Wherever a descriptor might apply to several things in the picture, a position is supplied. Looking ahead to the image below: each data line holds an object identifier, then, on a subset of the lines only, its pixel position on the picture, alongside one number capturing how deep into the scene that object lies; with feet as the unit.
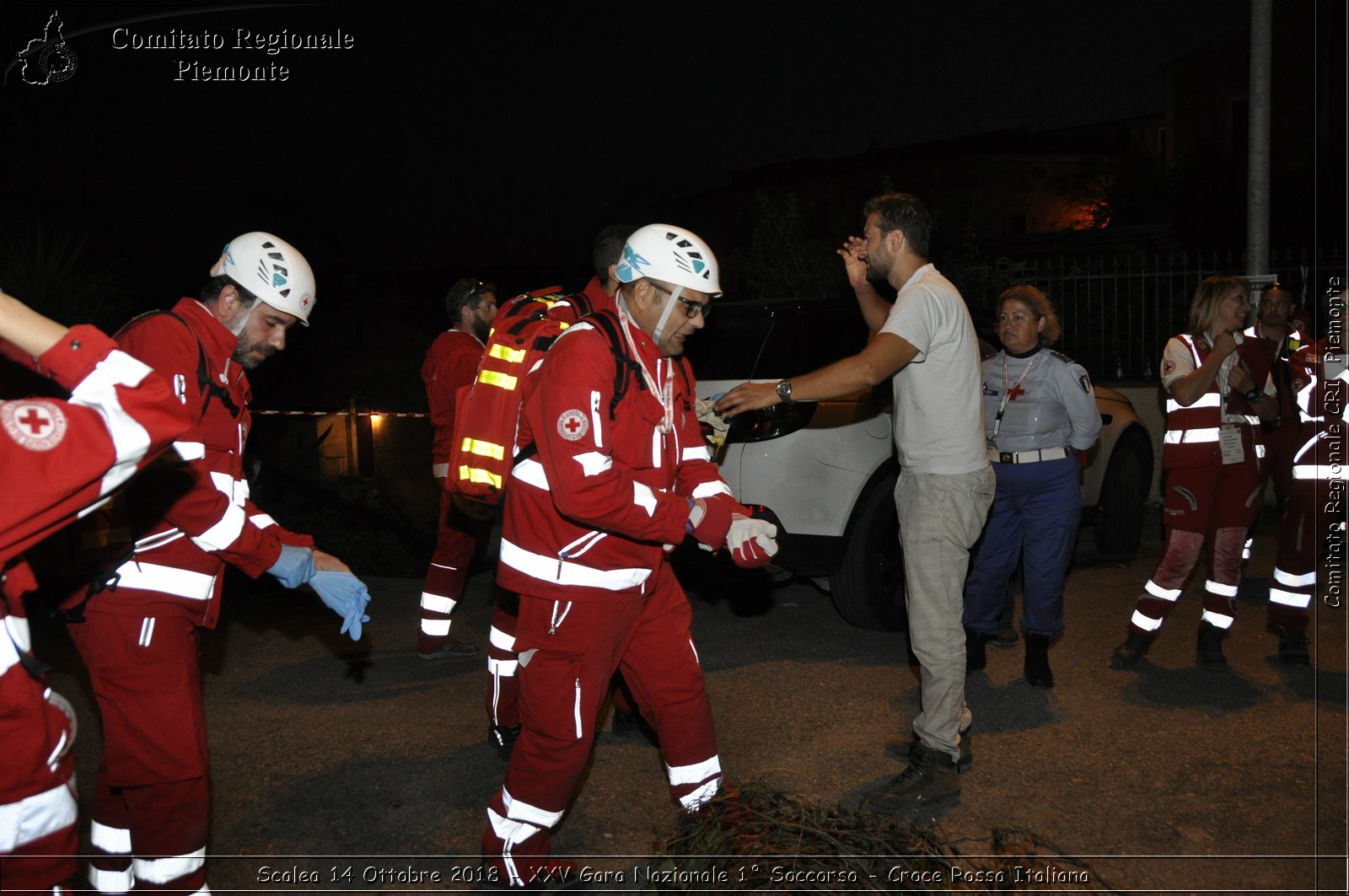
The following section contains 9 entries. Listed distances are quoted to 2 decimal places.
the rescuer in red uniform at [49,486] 5.95
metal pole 26.05
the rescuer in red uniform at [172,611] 9.44
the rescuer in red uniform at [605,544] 10.34
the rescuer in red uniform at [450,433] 19.52
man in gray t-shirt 13.38
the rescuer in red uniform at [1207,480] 18.71
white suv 19.15
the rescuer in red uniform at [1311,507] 18.95
